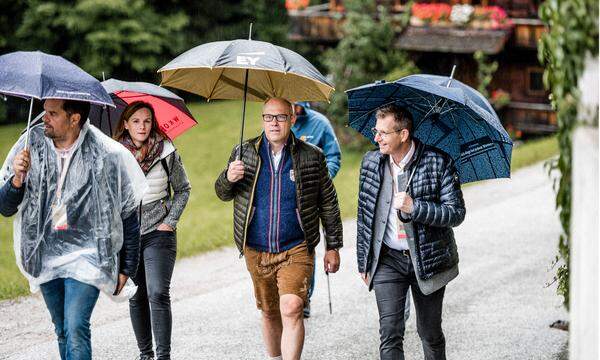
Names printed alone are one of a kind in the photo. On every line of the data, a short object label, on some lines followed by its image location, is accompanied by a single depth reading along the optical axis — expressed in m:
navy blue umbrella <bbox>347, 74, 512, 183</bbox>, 12.27
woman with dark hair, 13.41
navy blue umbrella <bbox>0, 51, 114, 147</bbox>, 10.86
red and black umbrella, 14.08
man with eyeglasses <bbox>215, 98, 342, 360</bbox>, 12.89
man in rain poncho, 11.08
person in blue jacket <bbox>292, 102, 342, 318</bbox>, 17.37
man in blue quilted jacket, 11.94
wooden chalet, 48.75
